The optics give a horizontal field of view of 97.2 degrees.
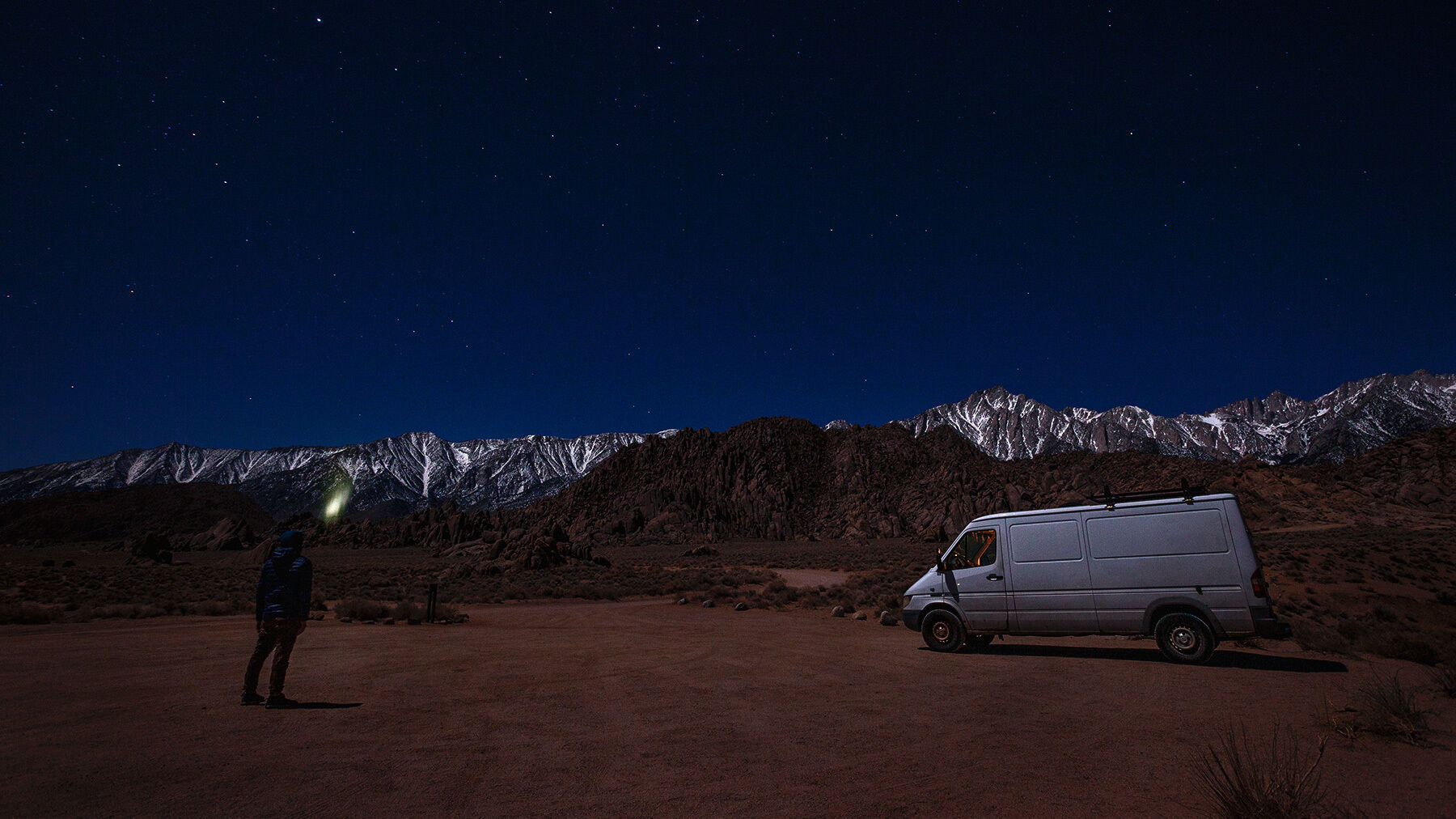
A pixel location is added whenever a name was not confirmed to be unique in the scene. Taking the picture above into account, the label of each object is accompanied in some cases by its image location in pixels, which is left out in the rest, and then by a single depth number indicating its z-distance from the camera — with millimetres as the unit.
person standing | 7605
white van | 9891
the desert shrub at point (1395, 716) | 6141
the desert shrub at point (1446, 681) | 7824
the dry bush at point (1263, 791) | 4078
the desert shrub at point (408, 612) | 18062
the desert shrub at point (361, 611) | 18469
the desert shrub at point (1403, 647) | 10383
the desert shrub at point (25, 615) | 16812
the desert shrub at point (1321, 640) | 11058
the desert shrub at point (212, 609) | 19734
